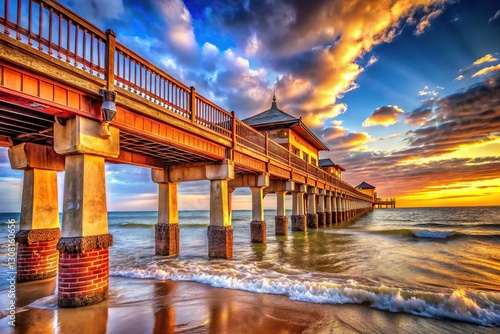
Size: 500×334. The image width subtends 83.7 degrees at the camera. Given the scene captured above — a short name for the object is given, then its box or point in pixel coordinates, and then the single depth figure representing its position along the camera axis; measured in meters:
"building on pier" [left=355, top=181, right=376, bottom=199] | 113.28
